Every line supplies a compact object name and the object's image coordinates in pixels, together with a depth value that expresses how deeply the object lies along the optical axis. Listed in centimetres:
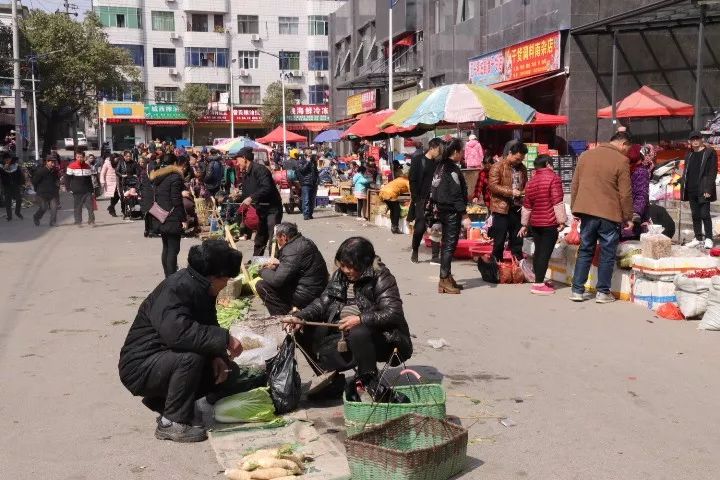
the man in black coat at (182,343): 486
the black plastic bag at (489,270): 1055
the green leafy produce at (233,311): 805
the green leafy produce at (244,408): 528
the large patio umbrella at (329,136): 3675
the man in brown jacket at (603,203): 870
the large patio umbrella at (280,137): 3324
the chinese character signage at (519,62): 2311
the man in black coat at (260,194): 1163
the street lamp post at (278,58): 5442
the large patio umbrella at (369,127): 2136
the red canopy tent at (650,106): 2012
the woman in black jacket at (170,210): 1003
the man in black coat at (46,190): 2009
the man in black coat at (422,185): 1177
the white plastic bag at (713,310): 764
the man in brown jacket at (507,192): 1044
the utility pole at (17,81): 3541
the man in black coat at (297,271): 684
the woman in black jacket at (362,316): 542
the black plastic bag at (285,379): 546
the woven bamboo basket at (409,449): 417
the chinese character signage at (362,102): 4425
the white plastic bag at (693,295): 804
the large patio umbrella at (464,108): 1280
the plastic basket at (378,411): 487
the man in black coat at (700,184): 1185
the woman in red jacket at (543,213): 955
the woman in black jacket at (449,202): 984
